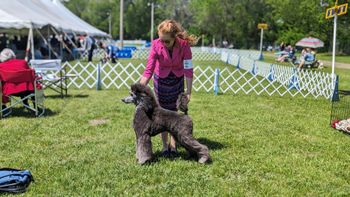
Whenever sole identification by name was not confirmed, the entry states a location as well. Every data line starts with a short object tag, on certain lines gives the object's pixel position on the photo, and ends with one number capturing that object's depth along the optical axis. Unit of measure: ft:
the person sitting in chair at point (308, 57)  70.29
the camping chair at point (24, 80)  23.75
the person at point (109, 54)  76.50
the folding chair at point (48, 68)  32.24
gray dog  15.17
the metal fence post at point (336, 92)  34.96
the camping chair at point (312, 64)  70.69
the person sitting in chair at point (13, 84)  24.13
